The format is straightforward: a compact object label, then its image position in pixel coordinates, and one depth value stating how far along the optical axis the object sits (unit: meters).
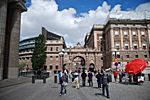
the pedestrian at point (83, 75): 12.50
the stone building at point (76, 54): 46.92
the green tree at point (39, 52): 31.76
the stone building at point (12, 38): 18.28
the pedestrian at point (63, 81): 8.21
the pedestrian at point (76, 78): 11.30
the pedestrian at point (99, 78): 11.38
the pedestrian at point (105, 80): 7.36
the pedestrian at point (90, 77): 12.22
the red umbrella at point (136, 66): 12.39
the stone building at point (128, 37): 38.05
